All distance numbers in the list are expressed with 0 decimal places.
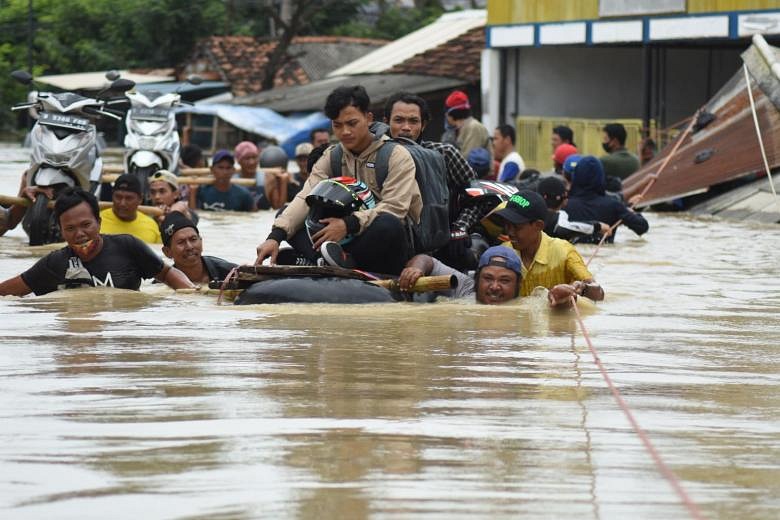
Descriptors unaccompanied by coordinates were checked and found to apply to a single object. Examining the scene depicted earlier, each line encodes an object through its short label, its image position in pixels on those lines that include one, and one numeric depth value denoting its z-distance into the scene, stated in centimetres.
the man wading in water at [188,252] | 1822
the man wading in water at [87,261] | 1688
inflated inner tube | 1709
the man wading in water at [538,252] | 1700
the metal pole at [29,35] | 9332
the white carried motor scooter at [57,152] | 2508
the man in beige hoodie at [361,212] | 1716
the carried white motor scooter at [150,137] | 3017
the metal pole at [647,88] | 5081
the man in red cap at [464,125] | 3183
